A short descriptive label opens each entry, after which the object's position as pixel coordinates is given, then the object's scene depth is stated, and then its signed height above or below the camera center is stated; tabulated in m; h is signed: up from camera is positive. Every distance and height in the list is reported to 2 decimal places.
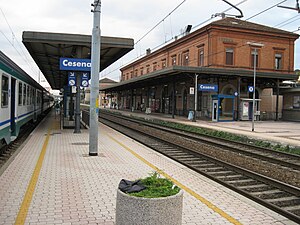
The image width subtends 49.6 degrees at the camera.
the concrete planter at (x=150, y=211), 3.54 -1.19
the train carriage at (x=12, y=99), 9.46 +0.06
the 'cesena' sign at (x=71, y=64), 14.82 +1.71
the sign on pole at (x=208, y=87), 31.03 +1.65
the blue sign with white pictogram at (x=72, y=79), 16.56 +1.17
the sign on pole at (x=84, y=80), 17.17 +1.15
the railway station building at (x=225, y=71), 32.75 +3.25
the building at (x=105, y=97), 84.26 +1.43
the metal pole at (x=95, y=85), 9.82 +0.52
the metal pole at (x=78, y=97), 16.58 +0.22
